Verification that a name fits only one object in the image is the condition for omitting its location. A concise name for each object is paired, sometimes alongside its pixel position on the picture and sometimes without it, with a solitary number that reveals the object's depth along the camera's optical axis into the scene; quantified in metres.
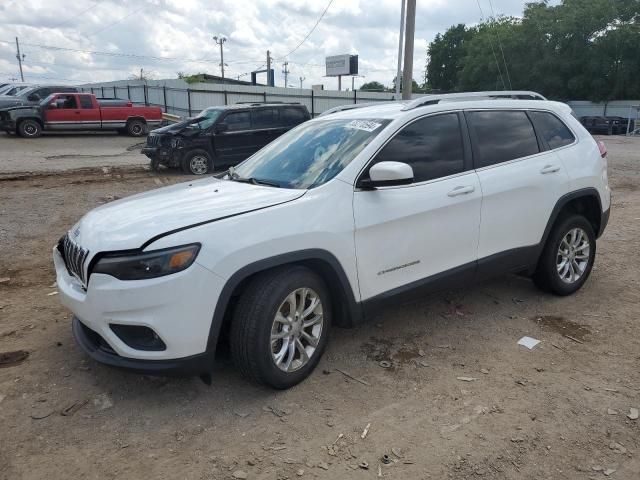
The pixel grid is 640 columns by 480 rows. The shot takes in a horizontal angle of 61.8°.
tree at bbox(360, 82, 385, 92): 91.30
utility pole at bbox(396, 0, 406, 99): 19.98
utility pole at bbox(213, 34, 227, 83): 66.47
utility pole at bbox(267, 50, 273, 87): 52.47
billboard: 45.22
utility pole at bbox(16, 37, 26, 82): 80.00
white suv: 2.91
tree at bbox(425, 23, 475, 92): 64.50
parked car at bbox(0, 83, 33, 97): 26.96
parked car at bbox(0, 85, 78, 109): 22.12
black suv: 12.90
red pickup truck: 20.41
